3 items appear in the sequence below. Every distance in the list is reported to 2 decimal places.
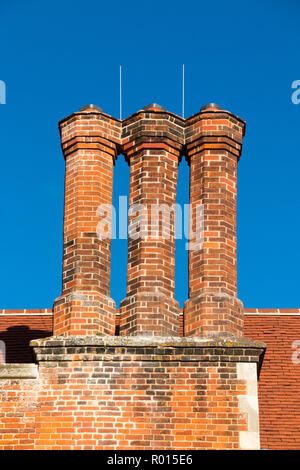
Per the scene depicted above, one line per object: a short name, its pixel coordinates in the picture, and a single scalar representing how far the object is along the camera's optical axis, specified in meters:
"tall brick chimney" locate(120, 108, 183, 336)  14.62
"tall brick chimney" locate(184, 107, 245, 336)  14.62
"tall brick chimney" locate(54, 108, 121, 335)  14.61
